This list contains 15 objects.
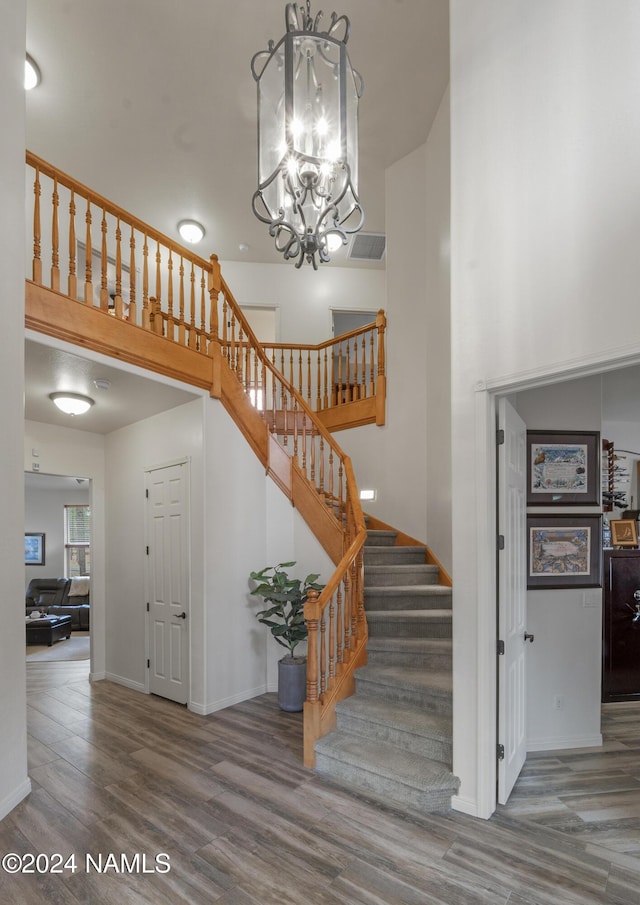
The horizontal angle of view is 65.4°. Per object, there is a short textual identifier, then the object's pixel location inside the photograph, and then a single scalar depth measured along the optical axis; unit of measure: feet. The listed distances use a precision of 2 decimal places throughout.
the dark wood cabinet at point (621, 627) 15.16
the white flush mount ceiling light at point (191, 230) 23.30
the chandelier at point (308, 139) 7.46
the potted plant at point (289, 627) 14.15
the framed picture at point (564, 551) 12.09
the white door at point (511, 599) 9.36
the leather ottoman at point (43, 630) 25.23
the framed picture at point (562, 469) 12.37
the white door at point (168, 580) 15.16
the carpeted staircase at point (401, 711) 9.74
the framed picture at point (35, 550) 34.40
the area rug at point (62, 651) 22.68
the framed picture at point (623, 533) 16.12
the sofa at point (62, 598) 29.22
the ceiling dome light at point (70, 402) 14.08
